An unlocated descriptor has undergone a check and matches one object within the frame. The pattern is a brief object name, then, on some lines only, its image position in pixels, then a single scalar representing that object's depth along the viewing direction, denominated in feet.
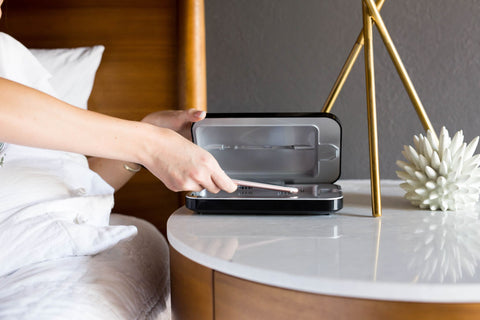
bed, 4.17
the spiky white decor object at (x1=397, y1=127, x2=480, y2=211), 2.74
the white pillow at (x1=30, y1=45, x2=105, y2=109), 3.92
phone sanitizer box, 2.66
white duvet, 2.11
